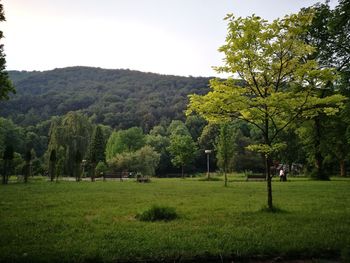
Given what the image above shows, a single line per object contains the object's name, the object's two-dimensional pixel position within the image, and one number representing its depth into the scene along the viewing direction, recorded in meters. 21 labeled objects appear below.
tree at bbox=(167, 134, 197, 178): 58.72
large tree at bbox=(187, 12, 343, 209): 12.52
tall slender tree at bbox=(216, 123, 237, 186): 35.59
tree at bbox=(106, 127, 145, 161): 81.69
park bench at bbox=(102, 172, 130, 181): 47.77
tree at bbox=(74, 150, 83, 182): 40.37
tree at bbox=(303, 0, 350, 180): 26.93
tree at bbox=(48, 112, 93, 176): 48.22
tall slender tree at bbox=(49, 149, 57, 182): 36.94
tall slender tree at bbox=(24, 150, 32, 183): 34.09
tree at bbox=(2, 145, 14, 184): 30.81
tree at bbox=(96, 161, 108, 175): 60.84
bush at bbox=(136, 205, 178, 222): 10.77
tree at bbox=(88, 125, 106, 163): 77.30
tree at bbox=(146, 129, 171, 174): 92.00
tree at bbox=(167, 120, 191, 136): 101.66
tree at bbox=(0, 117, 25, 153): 85.25
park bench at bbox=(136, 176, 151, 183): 38.53
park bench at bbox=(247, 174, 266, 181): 41.84
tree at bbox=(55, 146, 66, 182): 45.18
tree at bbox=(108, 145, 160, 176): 61.56
